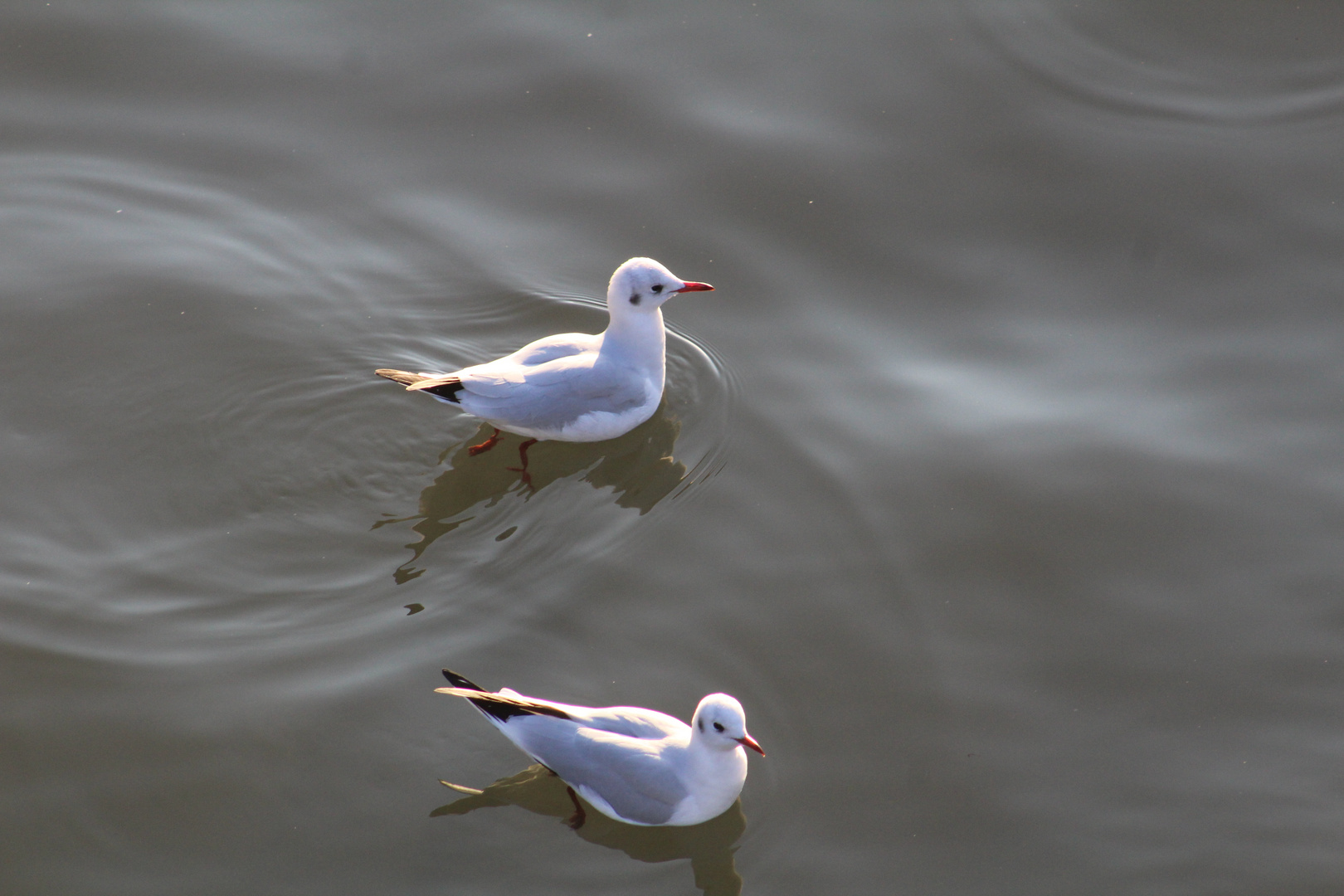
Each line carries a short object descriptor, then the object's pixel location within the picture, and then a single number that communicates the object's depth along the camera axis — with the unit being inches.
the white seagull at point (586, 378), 492.4
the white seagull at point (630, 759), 390.0
